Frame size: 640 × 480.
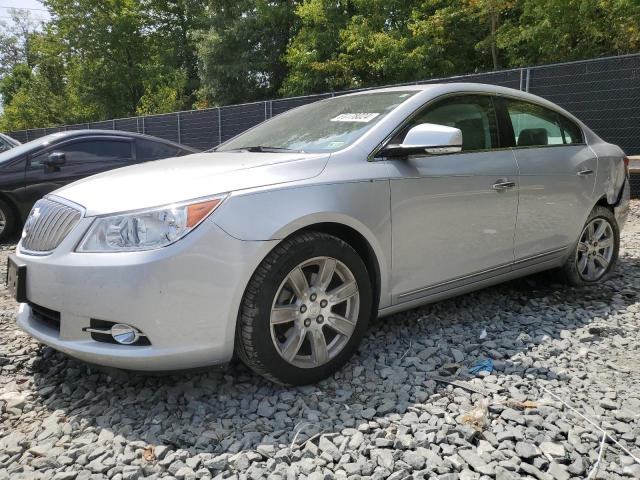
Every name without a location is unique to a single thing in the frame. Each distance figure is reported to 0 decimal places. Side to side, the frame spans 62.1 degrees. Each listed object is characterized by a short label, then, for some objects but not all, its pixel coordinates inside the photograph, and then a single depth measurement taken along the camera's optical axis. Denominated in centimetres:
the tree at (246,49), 2422
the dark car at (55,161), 646
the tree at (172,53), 3059
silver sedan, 223
